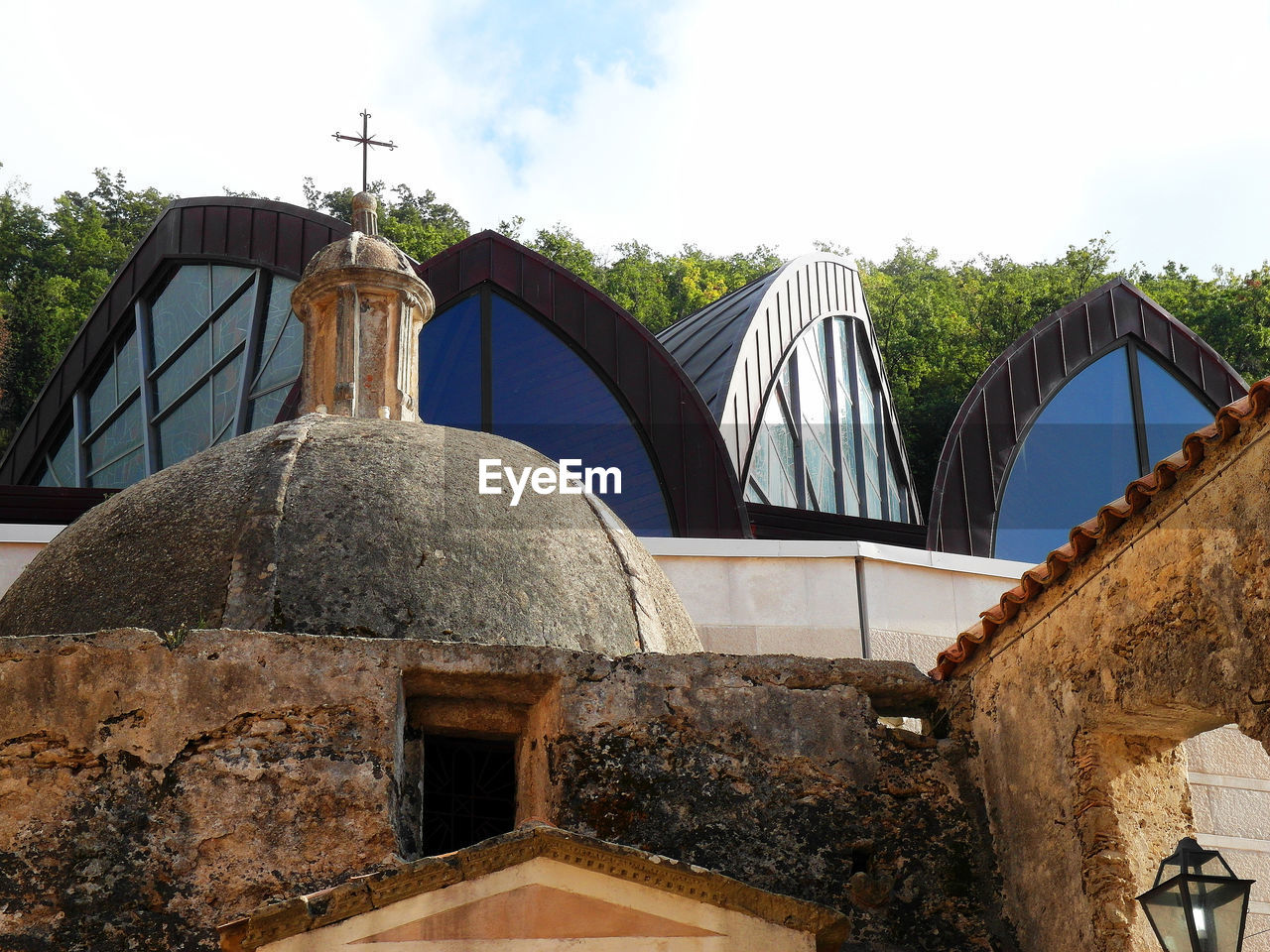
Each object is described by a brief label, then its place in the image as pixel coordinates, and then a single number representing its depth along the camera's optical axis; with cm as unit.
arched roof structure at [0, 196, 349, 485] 1839
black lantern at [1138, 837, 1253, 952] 497
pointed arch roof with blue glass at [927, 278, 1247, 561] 1700
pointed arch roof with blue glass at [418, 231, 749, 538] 1582
